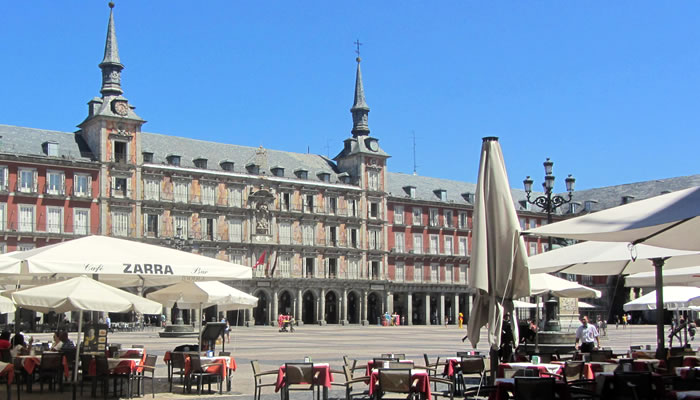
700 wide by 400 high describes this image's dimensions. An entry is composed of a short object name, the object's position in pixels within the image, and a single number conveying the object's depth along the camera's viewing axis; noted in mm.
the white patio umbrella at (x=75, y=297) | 12477
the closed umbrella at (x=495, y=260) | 9695
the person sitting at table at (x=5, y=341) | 15216
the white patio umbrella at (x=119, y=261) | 11750
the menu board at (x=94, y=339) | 13961
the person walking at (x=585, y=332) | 20078
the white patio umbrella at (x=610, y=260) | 11680
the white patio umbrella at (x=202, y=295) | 16469
